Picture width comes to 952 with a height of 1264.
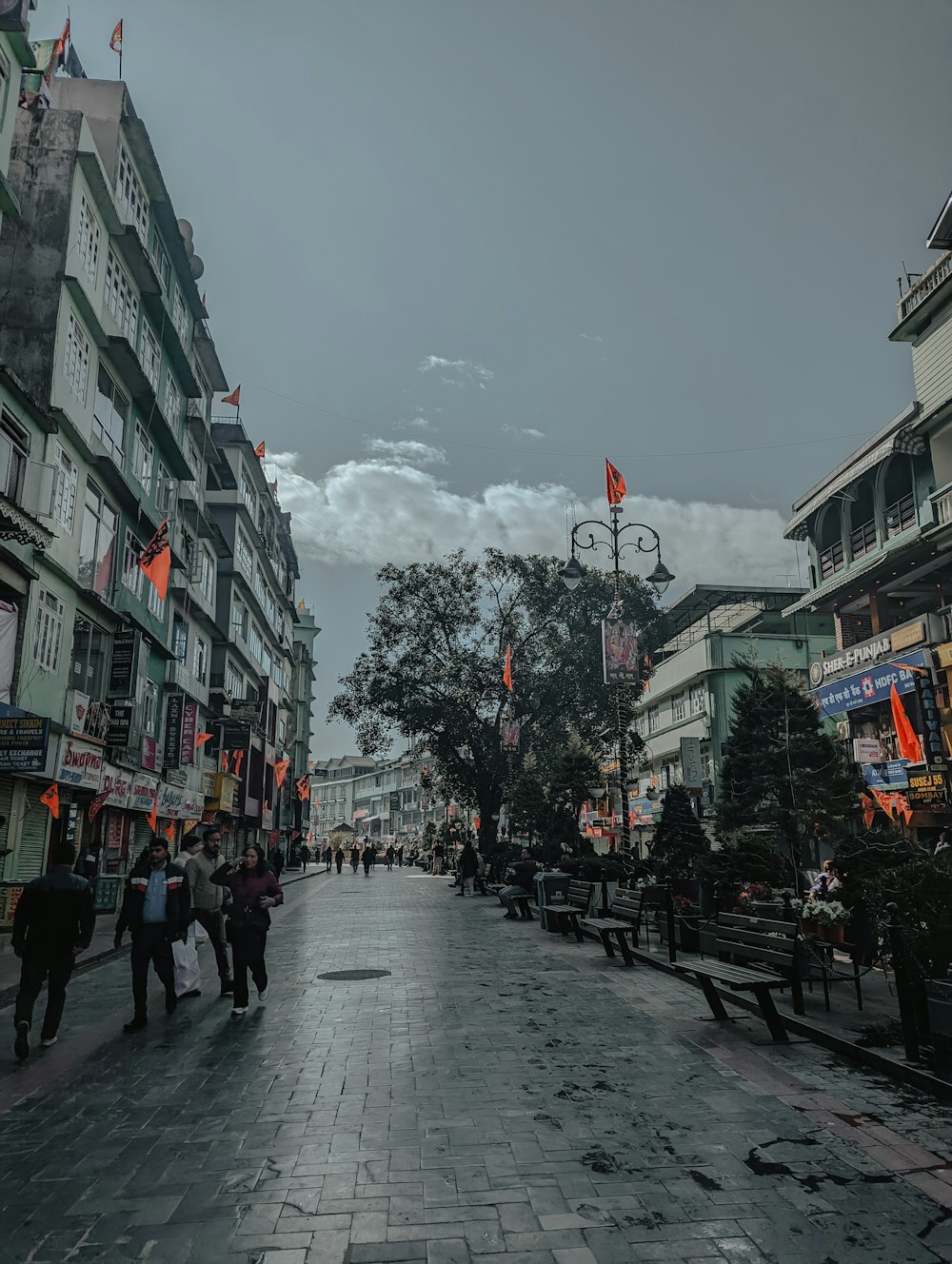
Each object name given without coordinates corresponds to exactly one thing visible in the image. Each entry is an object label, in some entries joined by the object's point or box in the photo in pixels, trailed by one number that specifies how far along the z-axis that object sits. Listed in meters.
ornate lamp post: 21.28
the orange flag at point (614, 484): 23.22
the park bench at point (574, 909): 16.17
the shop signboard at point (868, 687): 25.19
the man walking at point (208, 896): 11.40
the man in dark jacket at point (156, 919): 9.27
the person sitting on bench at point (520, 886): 21.33
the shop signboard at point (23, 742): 14.02
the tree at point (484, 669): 40.81
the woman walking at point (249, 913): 9.95
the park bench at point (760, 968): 8.06
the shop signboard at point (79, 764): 18.14
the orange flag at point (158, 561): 22.78
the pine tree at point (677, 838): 16.27
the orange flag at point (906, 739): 24.38
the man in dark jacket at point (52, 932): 8.16
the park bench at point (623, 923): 12.79
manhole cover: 12.25
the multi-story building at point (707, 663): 43.97
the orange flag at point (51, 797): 17.36
